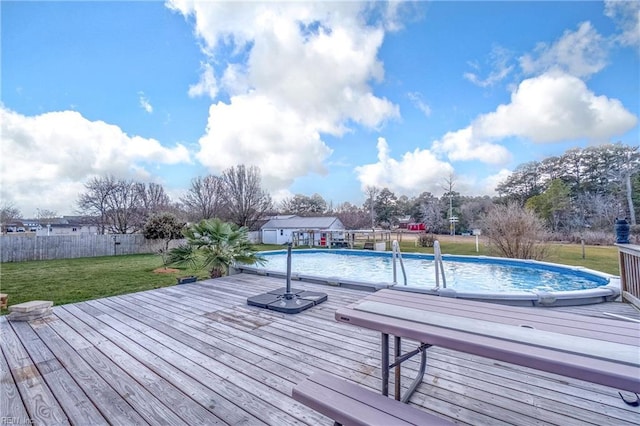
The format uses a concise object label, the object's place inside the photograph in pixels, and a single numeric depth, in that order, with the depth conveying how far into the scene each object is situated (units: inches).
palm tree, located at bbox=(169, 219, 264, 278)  204.5
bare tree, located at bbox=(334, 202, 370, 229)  1018.7
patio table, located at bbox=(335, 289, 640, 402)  37.2
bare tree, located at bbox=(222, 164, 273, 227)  834.2
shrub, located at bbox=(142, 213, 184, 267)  508.7
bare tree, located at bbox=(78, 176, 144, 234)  733.9
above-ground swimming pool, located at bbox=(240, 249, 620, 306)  144.5
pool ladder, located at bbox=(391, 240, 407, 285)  185.3
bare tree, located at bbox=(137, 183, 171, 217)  792.9
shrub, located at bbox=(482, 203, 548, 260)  338.6
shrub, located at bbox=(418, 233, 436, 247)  632.4
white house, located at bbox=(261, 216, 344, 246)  749.9
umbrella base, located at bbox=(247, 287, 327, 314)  131.9
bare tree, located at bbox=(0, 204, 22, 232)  792.4
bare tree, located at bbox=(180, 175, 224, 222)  834.2
